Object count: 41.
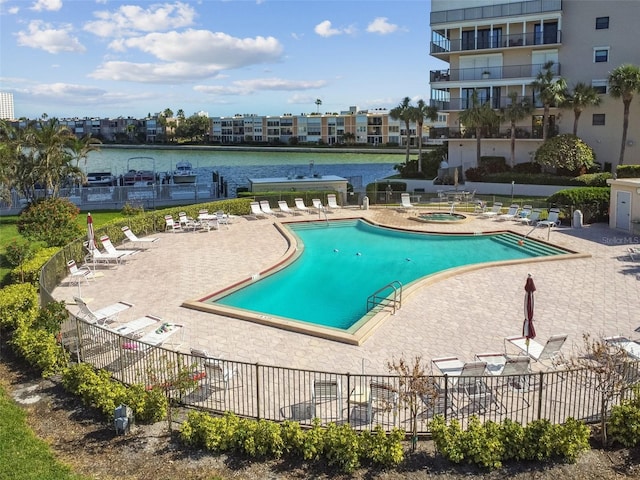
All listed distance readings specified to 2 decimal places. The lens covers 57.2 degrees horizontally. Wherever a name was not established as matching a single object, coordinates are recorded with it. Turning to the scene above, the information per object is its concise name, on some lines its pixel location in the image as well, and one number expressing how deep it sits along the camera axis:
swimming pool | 15.52
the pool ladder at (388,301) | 14.96
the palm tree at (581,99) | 38.66
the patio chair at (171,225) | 26.06
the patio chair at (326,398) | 9.19
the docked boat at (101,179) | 49.62
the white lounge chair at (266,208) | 30.67
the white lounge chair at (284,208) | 31.18
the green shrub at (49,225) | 21.52
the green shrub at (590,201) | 26.98
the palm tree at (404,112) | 47.88
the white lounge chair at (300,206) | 31.53
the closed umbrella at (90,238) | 18.32
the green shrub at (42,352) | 11.28
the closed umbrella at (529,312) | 11.13
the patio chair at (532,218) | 26.71
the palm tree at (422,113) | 46.69
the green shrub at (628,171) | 34.44
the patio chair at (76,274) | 17.12
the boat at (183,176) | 57.49
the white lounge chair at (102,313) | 13.23
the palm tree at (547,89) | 38.94
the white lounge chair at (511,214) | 28.08
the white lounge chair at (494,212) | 28.94
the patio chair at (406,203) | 32.53
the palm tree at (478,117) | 41.22
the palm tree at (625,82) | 36.19
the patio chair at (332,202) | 32.44
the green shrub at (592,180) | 36.25
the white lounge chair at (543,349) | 11.02
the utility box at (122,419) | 9.18
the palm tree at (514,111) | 40.53
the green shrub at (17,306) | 13.22
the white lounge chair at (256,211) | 30.28
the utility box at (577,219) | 26.17
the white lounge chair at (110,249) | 19.95
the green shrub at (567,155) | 37.88
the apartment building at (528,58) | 39.62
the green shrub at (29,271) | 16.88
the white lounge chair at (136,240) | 22.56
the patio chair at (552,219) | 25.27
